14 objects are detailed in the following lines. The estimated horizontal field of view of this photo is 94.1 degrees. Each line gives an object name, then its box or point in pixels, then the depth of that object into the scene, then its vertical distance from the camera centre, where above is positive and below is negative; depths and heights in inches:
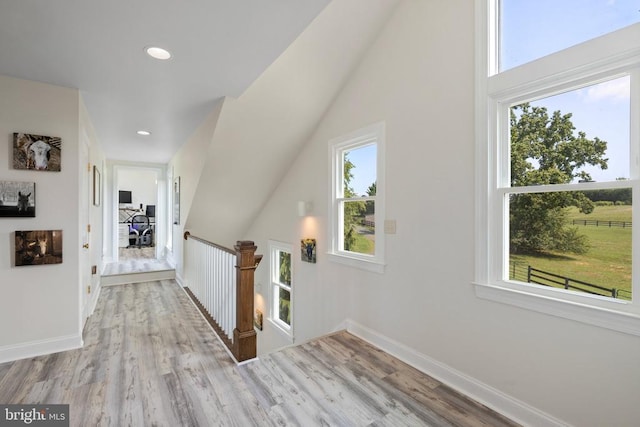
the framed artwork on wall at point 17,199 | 100.5 +4.5
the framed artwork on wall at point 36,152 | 102.1 +21.3
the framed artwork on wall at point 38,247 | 102.7 -12.3
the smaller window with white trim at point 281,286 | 177.9 -44.4
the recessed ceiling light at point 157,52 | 86.4 +47.8
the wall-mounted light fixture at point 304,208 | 150.6 +2.7
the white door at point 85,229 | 120.6 -7.4
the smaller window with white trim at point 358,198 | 109.0 +6.3
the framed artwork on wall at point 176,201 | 216.4 +9.1
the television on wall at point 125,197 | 402.9 +21.1
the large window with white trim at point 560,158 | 58.9 +12.9
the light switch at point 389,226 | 102.9 -4.3
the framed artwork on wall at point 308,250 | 147.1 -18.5
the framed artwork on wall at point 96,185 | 163.5 +15.7
